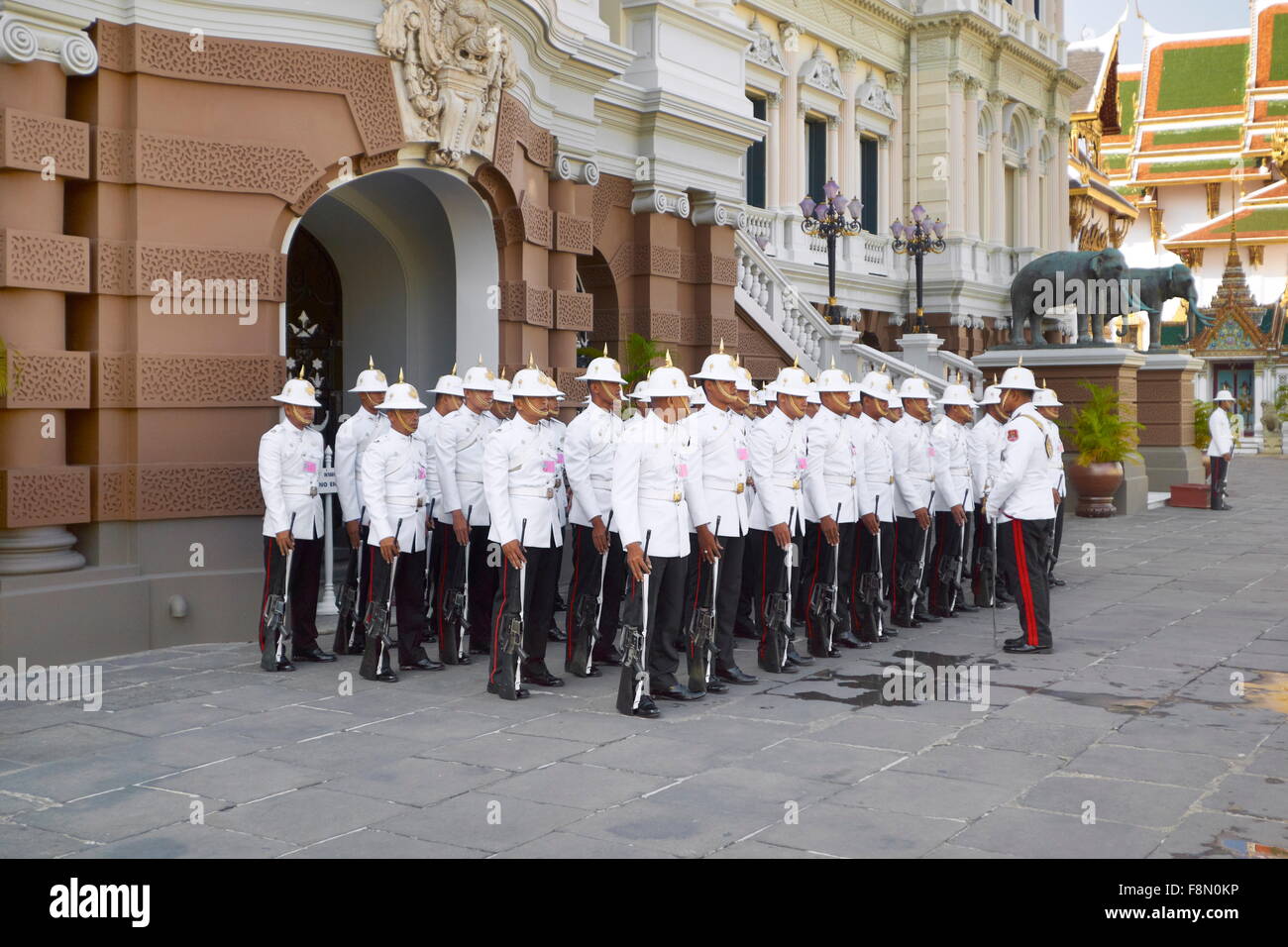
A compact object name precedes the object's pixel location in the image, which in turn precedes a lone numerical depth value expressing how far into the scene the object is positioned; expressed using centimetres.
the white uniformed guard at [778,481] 978
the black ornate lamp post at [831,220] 2283
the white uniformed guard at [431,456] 1059
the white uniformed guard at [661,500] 848
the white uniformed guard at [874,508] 1105
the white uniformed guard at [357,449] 1042
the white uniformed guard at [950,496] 1244
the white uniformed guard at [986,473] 1298
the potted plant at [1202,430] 2730
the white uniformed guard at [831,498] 1045
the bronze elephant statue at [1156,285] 2583
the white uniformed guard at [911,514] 1180
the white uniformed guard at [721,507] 906
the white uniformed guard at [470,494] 1033
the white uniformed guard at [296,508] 966
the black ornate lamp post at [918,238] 2677
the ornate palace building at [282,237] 980
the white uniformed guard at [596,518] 991
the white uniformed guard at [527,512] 888
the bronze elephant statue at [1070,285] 2491
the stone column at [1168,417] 2544
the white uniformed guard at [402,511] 955
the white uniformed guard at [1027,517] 1045
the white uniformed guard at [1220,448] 2272
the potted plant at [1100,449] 2177
